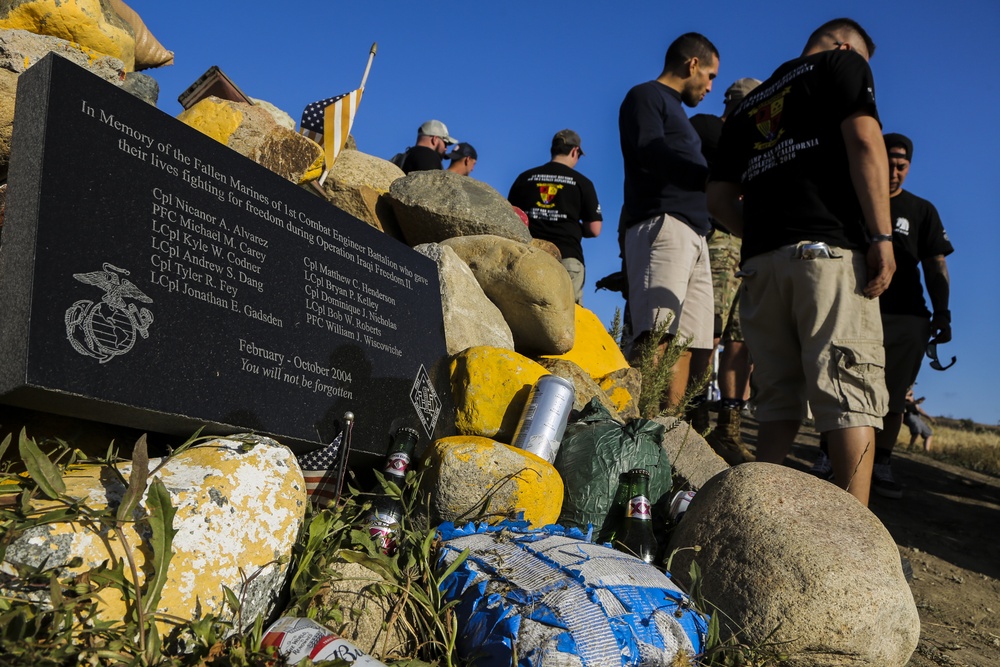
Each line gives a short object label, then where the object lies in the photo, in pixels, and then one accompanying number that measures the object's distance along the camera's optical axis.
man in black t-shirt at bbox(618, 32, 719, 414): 4.67
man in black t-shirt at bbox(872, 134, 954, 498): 5.46
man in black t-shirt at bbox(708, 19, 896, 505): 3.22
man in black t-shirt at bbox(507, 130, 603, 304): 6.10
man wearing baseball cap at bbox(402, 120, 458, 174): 6.71
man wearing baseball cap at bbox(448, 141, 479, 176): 7.38
